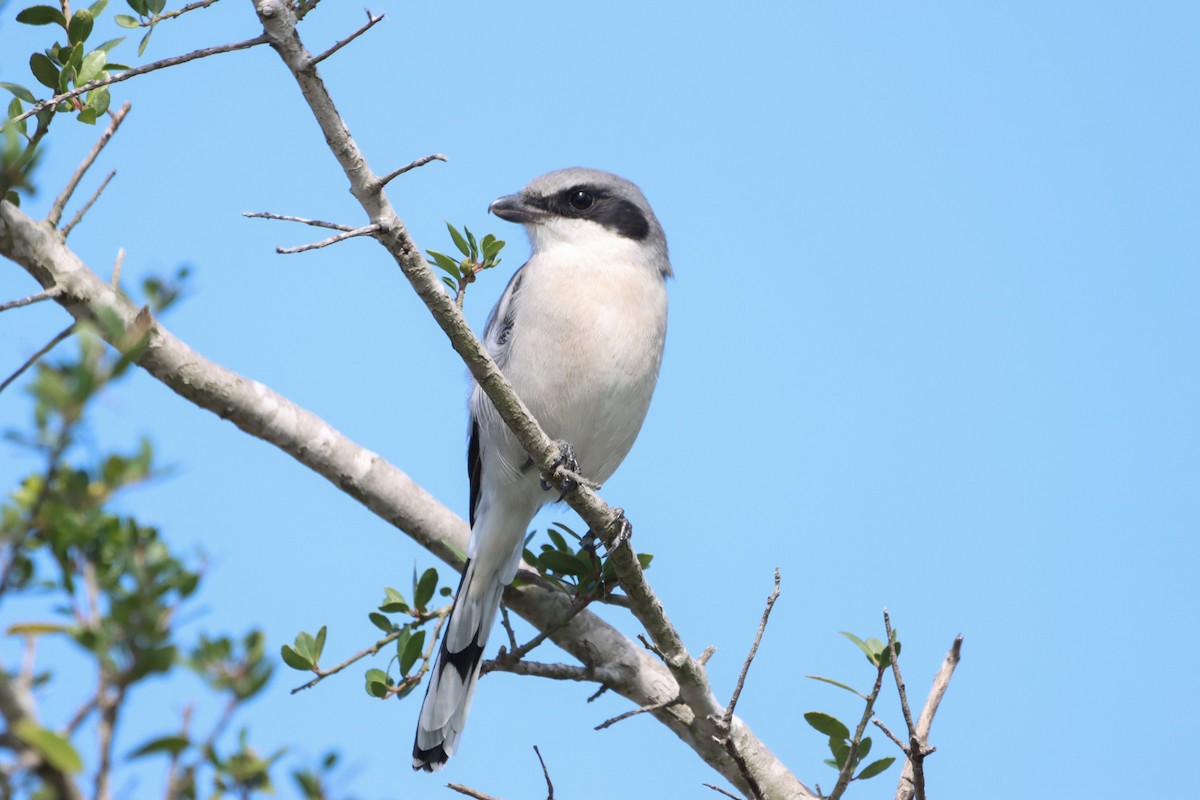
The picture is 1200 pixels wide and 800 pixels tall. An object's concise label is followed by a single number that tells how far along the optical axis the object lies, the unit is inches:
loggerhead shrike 366.9
